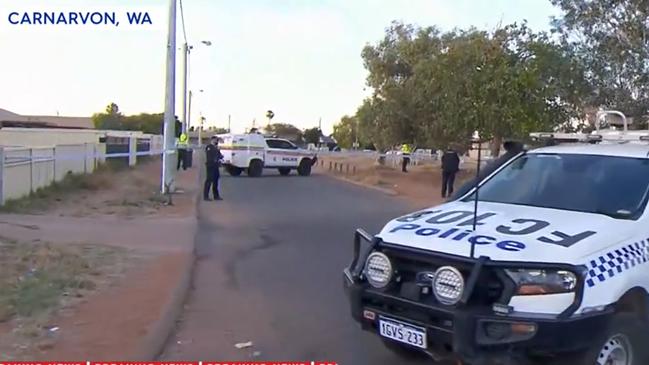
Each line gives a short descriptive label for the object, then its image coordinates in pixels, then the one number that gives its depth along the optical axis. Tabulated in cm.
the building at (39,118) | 5967
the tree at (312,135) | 10672
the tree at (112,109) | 12773
